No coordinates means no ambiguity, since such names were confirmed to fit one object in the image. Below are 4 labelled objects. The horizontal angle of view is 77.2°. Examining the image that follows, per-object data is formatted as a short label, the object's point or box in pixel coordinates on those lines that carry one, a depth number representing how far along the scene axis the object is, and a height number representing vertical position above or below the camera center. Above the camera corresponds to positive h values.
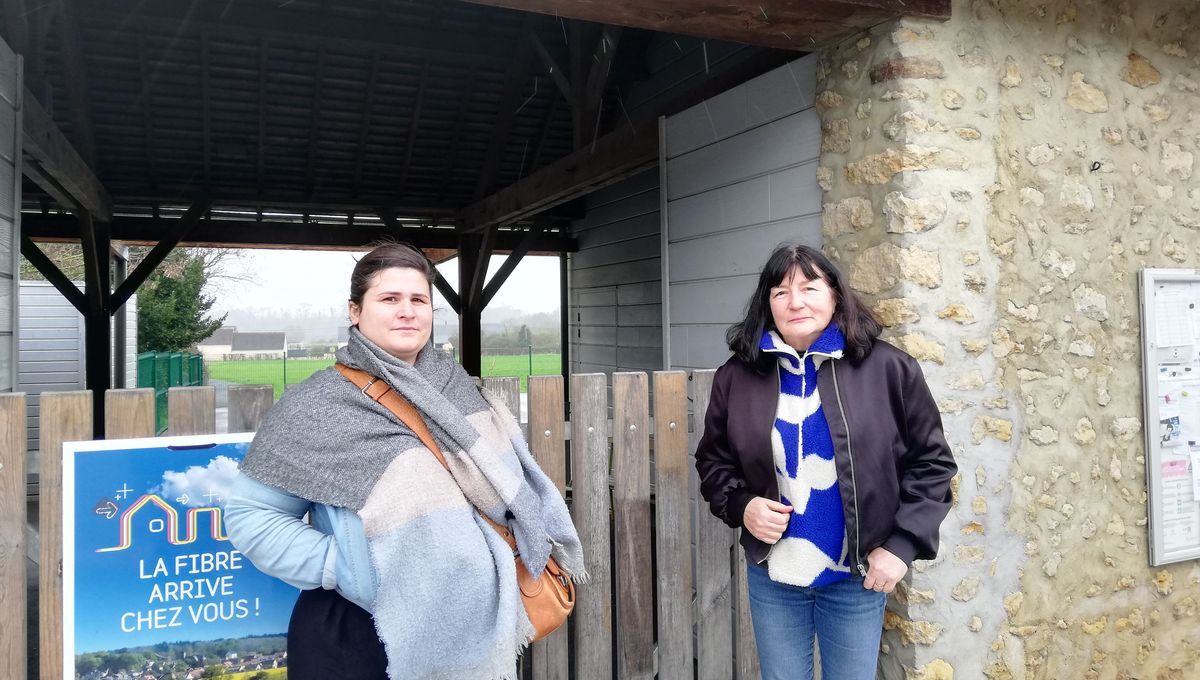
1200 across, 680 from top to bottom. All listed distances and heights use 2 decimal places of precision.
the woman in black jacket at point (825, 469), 1.89 -0.34
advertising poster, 1.83 -0.58
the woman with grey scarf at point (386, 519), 1.55 -0.38
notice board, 3.09 -0.31
